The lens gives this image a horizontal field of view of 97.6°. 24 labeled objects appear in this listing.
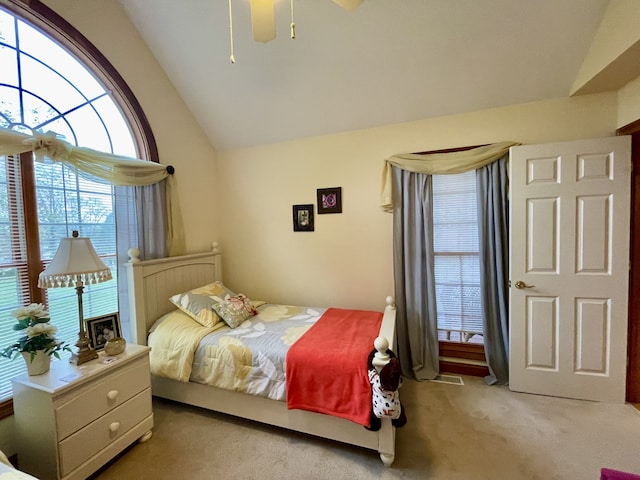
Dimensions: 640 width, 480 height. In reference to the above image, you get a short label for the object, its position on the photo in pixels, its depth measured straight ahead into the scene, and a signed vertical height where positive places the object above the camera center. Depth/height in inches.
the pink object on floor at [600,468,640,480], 40.1 -37.0
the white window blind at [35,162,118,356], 76.6 +3.5
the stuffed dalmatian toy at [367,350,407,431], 61.0 -36.4
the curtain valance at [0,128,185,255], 67.0 +21.6
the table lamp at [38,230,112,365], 63.6 -8.0
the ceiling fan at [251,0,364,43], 53.3 +42.6
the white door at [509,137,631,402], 85.2 -13.7
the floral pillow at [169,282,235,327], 94.9 -24.6
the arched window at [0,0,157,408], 70.3 +19.7
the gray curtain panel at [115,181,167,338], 93.4 +3.3
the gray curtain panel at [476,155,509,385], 97.1 -12.7
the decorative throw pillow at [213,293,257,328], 95.8 -27.3
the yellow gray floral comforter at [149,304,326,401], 76.3 -34.6
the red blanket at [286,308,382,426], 66.6 -36.1
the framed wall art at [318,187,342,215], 117.9 +13.1
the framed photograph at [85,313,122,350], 75.0 -25.6
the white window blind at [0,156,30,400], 68.6 -4.9
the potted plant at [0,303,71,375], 62.3 -23.0
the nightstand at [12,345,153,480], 58.7 -40.5
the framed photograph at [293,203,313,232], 123.0 +6.0
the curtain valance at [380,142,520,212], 96.4 +24.0
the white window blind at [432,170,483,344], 104.0 -11.6
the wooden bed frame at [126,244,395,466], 69.0 -47.1
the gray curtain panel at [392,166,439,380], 105.3 -16.9
